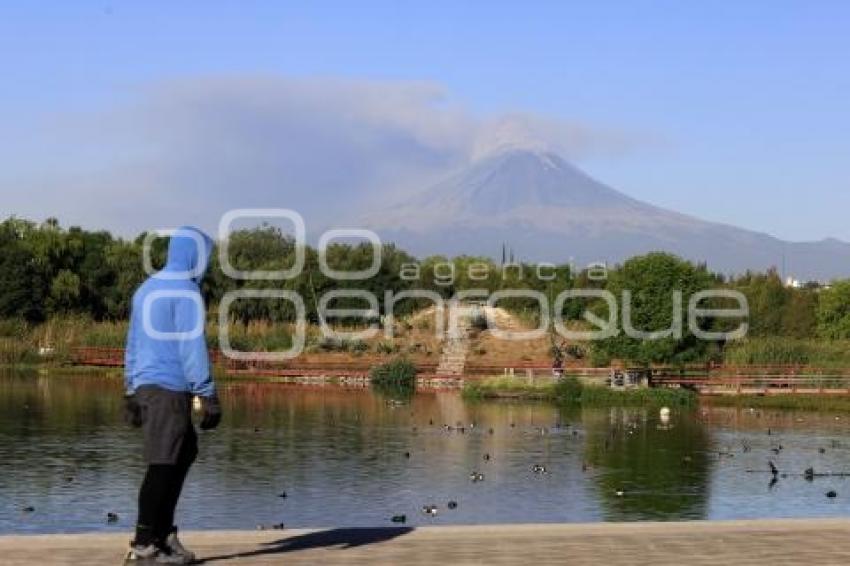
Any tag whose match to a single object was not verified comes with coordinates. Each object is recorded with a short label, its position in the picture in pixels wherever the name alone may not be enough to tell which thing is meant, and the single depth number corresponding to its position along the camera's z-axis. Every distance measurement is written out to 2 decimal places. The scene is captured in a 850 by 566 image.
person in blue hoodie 7.36
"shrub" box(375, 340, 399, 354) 52.66
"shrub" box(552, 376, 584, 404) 41.23
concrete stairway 48.59
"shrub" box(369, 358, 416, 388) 46.09
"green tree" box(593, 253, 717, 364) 43.22
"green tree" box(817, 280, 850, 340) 57.16
